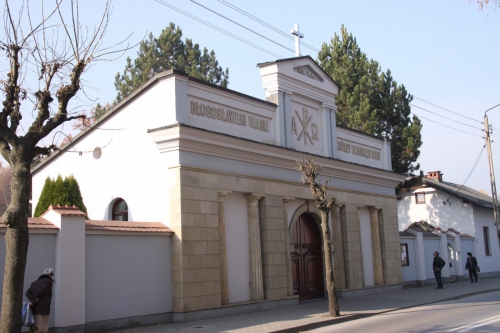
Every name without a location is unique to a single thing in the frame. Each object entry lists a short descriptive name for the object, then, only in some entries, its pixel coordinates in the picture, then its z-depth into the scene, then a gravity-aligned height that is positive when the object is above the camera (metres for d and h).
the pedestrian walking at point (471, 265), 28.02 -0.72
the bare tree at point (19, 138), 8.30 +1.98
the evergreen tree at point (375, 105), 32.88 +8.65
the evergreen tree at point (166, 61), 40.59 +14.48
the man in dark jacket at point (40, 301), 10.59 -0.58
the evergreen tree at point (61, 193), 16.98 +2.19
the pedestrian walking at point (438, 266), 24.39 -0.62
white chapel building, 14.88 +2.39
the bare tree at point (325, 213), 15.09 +1.15
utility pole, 30.57 +4.23
